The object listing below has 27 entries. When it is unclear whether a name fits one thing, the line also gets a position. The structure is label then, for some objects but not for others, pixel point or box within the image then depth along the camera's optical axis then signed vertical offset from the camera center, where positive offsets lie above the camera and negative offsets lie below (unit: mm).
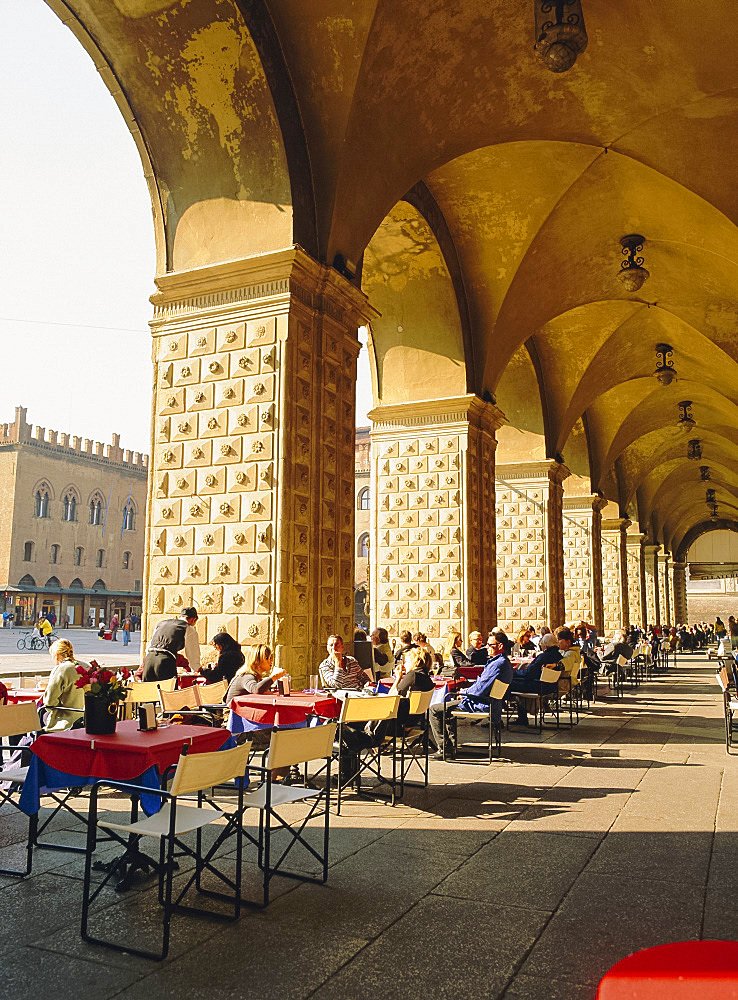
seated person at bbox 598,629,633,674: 15234 -783
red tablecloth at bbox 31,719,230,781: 3908 -692
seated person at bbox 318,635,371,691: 7043 -530
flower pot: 4125 -537
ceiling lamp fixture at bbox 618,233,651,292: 13719 +5773
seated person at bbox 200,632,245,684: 7430 -453
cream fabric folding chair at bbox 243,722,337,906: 3994 -765
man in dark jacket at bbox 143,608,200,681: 7277 -344
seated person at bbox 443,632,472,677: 9219 -599
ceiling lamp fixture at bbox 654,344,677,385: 17734 +5870
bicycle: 25520 -1066
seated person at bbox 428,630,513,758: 7762 -850
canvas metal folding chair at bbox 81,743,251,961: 3275 -933
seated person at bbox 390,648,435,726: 7016 -549
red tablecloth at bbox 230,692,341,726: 5758 -692
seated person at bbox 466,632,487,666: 9883 -494
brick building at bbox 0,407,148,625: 44969 +4995
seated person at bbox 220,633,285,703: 6186 -506
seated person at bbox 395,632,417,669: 9031 -323
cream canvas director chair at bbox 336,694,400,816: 5473 -873
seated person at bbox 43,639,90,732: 6062 -652
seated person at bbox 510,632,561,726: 9656 -752
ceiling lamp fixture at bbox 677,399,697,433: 22159 +5590
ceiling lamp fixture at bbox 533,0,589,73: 7379 +5188
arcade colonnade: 8281 +4934
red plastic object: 1429 -654
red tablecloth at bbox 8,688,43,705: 6405 -708
